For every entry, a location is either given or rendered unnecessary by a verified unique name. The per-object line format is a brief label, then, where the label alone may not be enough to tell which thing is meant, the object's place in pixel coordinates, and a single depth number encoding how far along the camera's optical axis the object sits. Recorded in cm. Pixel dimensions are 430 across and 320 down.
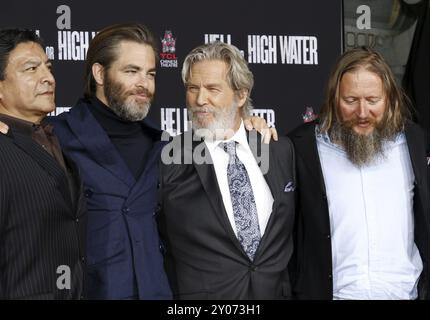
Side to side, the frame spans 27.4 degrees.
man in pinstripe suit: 285
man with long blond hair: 354
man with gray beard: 341
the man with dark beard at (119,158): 331
